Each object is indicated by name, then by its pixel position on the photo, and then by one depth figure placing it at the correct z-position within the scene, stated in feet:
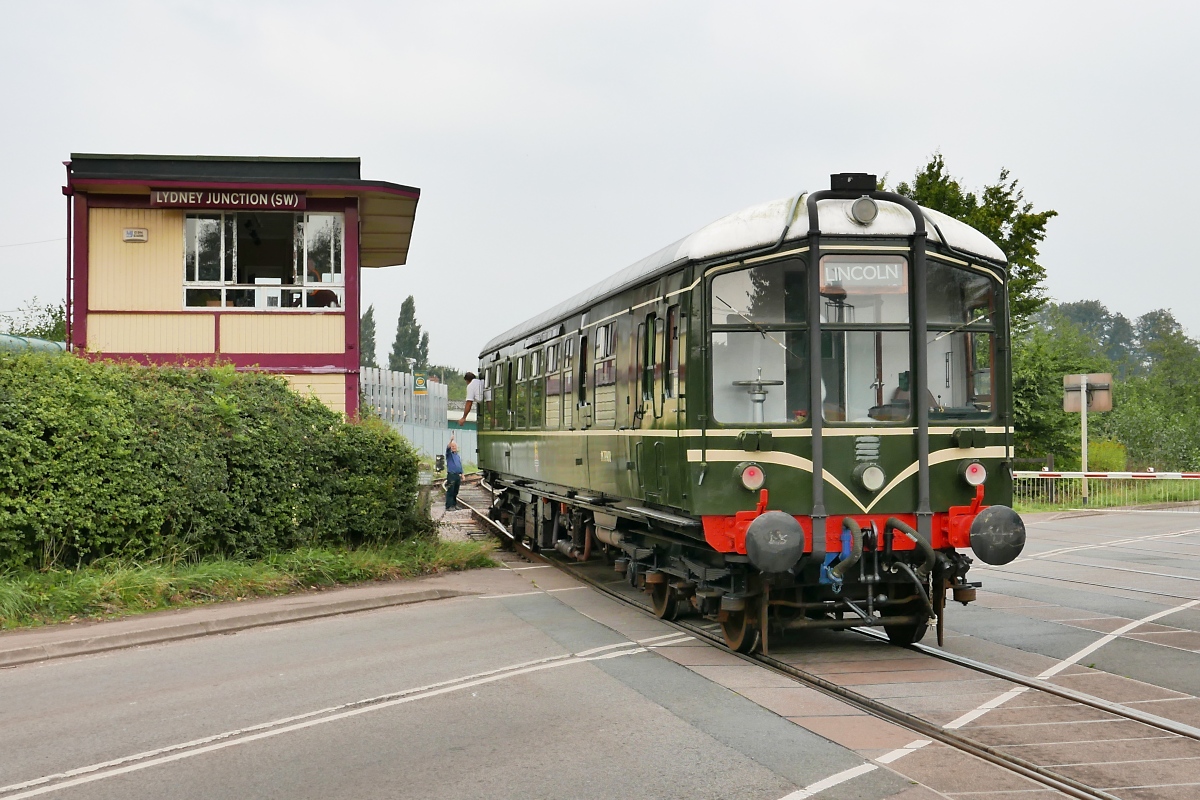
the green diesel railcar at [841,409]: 29.50
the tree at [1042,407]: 112.68
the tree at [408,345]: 371.15
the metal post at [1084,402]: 89.61
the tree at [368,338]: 363.56
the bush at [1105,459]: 112.88
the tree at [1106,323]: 489.26
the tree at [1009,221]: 120.26
